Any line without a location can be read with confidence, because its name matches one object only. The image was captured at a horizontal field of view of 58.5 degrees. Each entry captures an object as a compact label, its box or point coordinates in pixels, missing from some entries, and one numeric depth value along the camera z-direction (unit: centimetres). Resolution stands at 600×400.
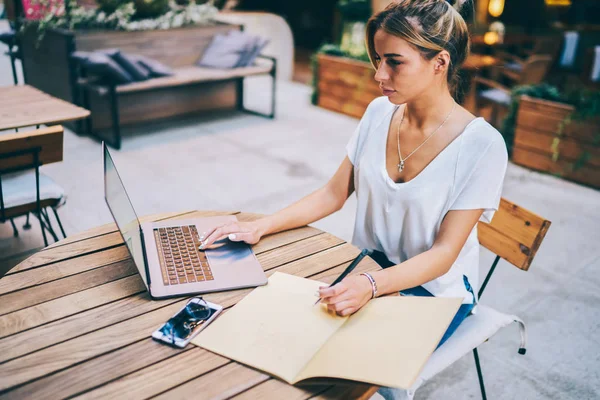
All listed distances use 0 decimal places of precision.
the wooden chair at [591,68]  596
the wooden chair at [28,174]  219
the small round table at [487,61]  596
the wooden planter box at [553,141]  409
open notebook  99
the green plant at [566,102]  401
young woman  139
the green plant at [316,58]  601
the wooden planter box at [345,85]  558
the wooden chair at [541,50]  676
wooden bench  477
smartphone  108
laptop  125
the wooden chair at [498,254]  149
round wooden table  97
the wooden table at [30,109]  277
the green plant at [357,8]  669
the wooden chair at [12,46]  511
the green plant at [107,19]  488
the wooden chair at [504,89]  498
